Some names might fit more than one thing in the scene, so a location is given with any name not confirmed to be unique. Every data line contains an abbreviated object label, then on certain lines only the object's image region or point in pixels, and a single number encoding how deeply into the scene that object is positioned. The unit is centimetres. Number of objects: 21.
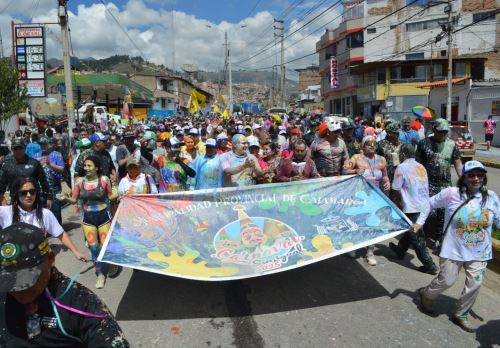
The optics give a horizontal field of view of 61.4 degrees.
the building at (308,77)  11733
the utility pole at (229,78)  4034
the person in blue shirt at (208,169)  650
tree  2247
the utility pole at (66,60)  1462
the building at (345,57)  5281
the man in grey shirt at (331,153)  628
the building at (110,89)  3231
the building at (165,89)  7269
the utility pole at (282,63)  4864
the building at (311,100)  8819
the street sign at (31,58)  2009
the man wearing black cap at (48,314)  186
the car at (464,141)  1694
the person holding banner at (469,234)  406
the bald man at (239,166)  626
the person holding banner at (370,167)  608
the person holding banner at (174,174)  671
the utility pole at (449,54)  2410
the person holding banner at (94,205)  536
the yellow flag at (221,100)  3202
